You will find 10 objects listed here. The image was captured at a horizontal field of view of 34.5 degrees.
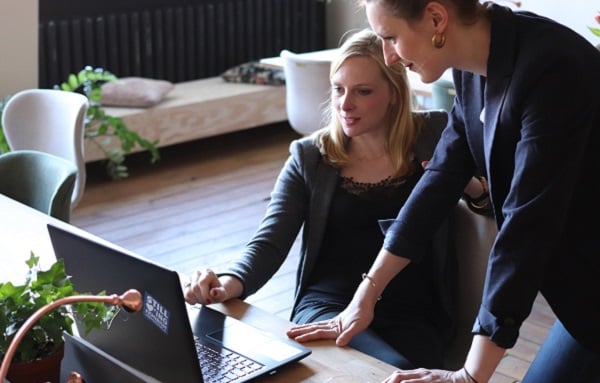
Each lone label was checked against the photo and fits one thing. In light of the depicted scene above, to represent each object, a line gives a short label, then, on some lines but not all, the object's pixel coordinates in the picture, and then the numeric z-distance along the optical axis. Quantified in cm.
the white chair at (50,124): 357
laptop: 149
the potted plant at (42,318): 153
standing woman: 148
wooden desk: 170
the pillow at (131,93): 585
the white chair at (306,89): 480
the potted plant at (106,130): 534
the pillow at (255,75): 649
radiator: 611
